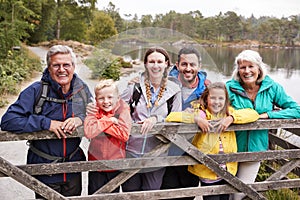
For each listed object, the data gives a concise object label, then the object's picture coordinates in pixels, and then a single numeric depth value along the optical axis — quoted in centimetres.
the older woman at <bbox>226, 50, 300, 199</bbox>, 288
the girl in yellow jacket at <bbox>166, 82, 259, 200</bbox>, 271
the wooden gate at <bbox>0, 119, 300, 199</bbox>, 255
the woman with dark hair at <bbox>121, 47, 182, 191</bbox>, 246
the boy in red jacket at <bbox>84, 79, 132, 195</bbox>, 243
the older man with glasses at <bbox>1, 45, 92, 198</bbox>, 245
